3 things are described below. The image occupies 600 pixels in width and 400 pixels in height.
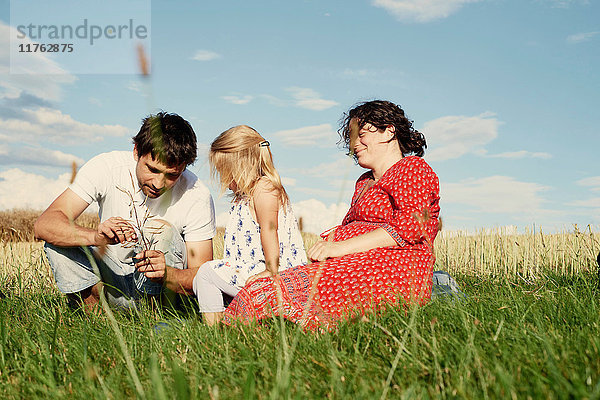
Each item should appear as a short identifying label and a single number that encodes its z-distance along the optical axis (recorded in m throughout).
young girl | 3.20
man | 3.47
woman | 2.67
